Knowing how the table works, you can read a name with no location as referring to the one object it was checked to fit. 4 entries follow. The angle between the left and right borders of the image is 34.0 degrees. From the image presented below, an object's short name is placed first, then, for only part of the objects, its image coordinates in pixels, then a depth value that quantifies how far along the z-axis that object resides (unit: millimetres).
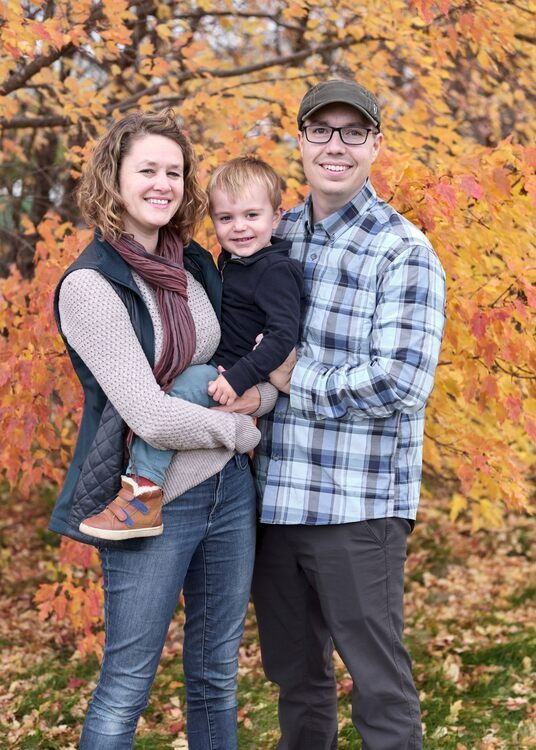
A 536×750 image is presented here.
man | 2697
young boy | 2568
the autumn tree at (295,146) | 3596
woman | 2527
